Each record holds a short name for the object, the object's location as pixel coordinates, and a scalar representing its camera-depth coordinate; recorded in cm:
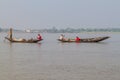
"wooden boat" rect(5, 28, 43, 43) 5758
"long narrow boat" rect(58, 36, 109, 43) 5874
